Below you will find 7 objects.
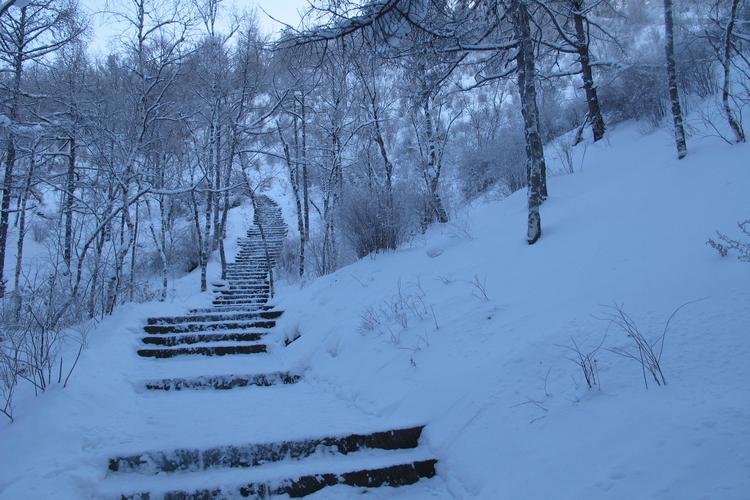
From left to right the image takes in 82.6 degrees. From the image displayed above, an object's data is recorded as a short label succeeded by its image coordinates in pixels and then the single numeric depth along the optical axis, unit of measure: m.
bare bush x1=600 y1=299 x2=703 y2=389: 2.22
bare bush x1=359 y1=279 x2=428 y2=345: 4.60
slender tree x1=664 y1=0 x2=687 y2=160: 5.31
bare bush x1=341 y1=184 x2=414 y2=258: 8.34
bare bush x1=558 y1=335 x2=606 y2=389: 2.36
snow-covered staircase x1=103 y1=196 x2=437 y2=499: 2.71
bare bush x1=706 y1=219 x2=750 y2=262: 2.69
